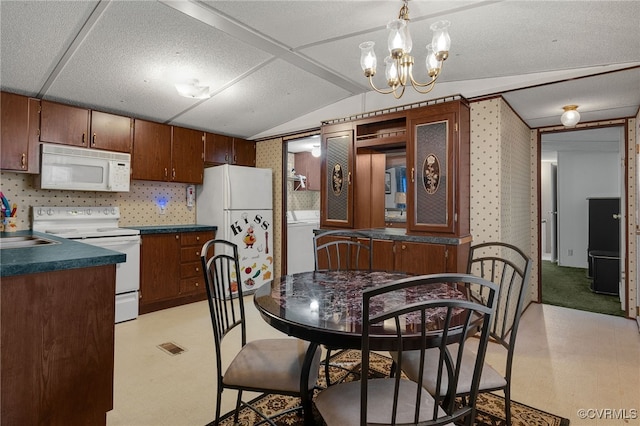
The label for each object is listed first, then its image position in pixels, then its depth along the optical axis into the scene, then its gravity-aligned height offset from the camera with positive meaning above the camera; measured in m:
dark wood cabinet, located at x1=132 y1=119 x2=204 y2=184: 4.02 +0.75
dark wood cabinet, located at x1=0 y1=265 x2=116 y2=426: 1.39 -0.59
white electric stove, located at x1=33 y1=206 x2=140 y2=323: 3.46 -0.23
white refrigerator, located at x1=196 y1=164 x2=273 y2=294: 4.47 +0.02
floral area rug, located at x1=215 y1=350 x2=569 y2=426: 1.92 -1.17
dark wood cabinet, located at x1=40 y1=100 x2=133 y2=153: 3.35 +0.89
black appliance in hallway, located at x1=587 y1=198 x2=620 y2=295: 4.66 -0.43
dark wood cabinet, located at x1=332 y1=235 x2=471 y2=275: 3.03 -0.39
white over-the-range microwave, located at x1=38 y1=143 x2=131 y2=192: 3.35 +0.46
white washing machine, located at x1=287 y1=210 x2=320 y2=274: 5.10 -0.49
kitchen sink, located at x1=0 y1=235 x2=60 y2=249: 2.42 -0.21
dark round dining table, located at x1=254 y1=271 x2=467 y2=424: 1.21 -0.40
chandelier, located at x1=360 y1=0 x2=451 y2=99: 1.73 +0.87
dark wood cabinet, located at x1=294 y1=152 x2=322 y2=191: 6.41 +0.86
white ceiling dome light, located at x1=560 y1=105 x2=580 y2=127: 3.36 +0.99
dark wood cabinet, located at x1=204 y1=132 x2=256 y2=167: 4.71 +0.92
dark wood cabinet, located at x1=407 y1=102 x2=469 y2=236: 3.09 +0.42
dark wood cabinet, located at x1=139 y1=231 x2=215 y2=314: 3.91 -0.69
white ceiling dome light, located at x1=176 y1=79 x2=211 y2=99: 3.02 +1.11
